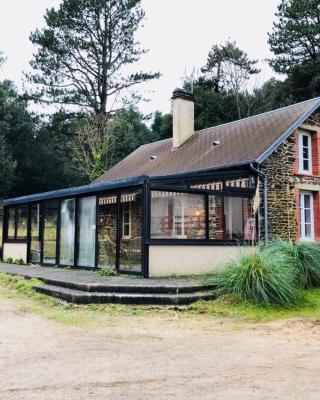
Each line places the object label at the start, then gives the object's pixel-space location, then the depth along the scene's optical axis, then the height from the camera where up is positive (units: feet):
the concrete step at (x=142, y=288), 26.50 -3.57
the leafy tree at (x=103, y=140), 82.64 +18.16
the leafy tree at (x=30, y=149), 86.70 +17.64
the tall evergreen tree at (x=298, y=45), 87.04 +38.93
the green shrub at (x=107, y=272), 33.01 -3.25
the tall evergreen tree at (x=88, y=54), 89.76 +37.03
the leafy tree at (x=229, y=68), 100.89 +38.66
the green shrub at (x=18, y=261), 47.94 -3.56
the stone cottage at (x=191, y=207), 32.76 +1.99
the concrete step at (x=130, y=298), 25.23 -4.00
